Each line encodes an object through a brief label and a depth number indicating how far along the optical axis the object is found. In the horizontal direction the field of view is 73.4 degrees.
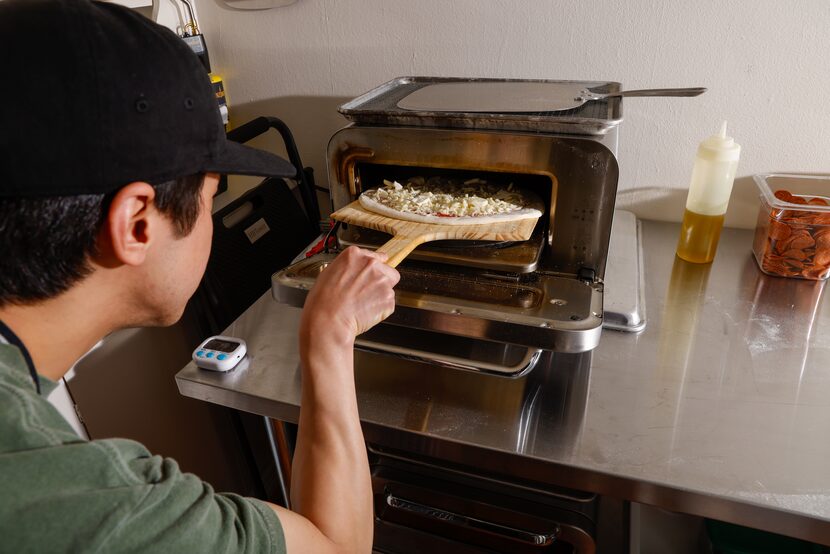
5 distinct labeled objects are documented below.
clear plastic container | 1.10
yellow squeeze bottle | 1.13
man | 0.49
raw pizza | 0.96
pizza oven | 0.86
